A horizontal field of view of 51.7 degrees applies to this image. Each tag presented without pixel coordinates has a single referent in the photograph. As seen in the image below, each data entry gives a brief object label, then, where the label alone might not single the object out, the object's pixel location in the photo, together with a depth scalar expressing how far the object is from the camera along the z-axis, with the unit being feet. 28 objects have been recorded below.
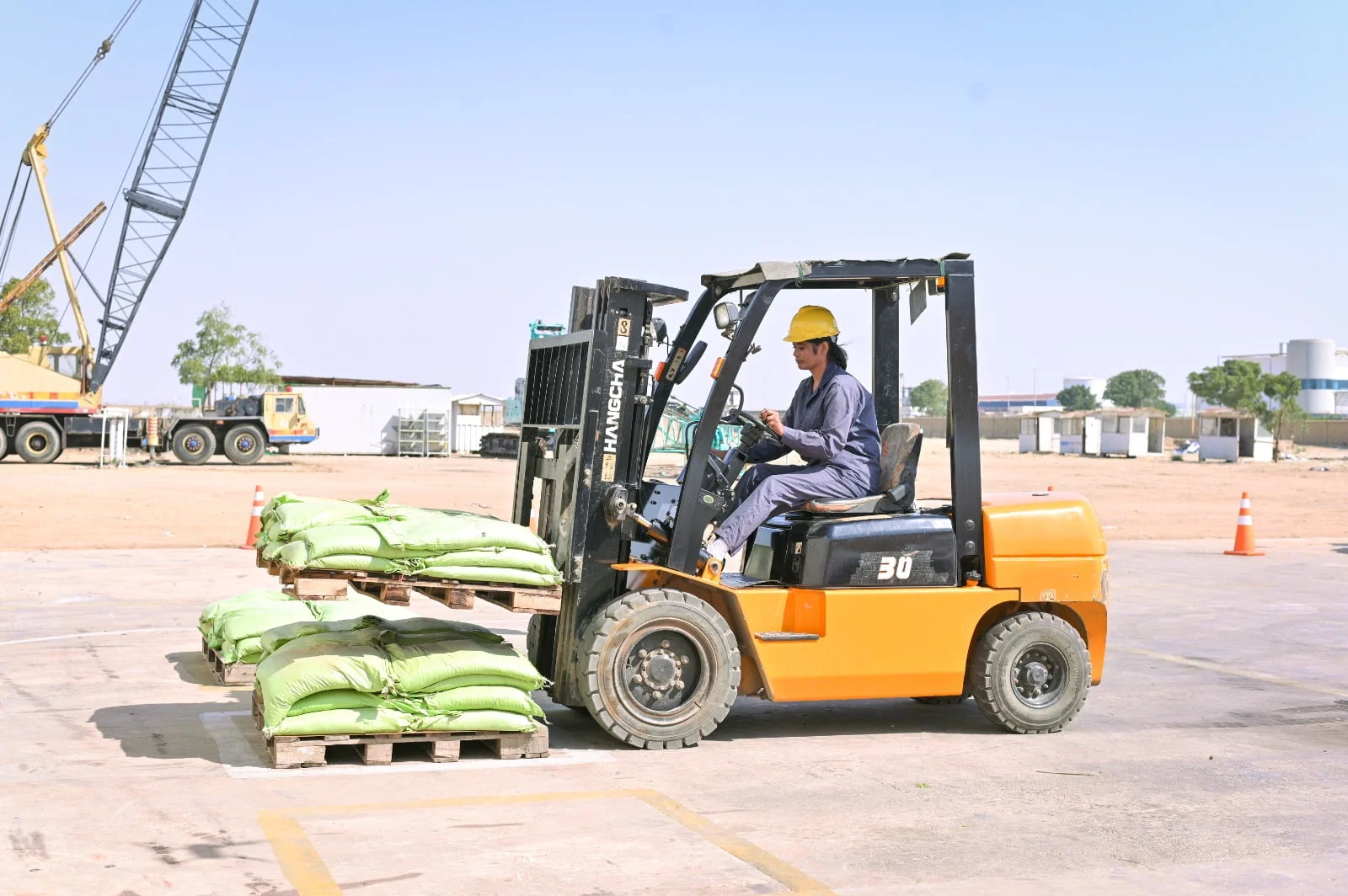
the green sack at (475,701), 22.79
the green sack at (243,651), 29.01
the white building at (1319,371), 449.48
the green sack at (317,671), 21.90
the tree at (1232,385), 267.59
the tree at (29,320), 200.44
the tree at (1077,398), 549.95
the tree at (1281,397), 246.88
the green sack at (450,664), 22.67
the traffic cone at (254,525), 57.95
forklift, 24.18
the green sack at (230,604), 31.30
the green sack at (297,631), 23.90
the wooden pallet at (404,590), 21.45
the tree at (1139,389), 548.31
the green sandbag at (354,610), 30.94
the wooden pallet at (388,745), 21.86
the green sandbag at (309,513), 22.43
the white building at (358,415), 192.13
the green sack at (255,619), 29.37
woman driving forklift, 24.77
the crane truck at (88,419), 139.44
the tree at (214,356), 248.73
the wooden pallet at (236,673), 29.19
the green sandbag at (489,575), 22.45
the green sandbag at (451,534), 22.20
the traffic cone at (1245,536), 64.34
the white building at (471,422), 203.82
